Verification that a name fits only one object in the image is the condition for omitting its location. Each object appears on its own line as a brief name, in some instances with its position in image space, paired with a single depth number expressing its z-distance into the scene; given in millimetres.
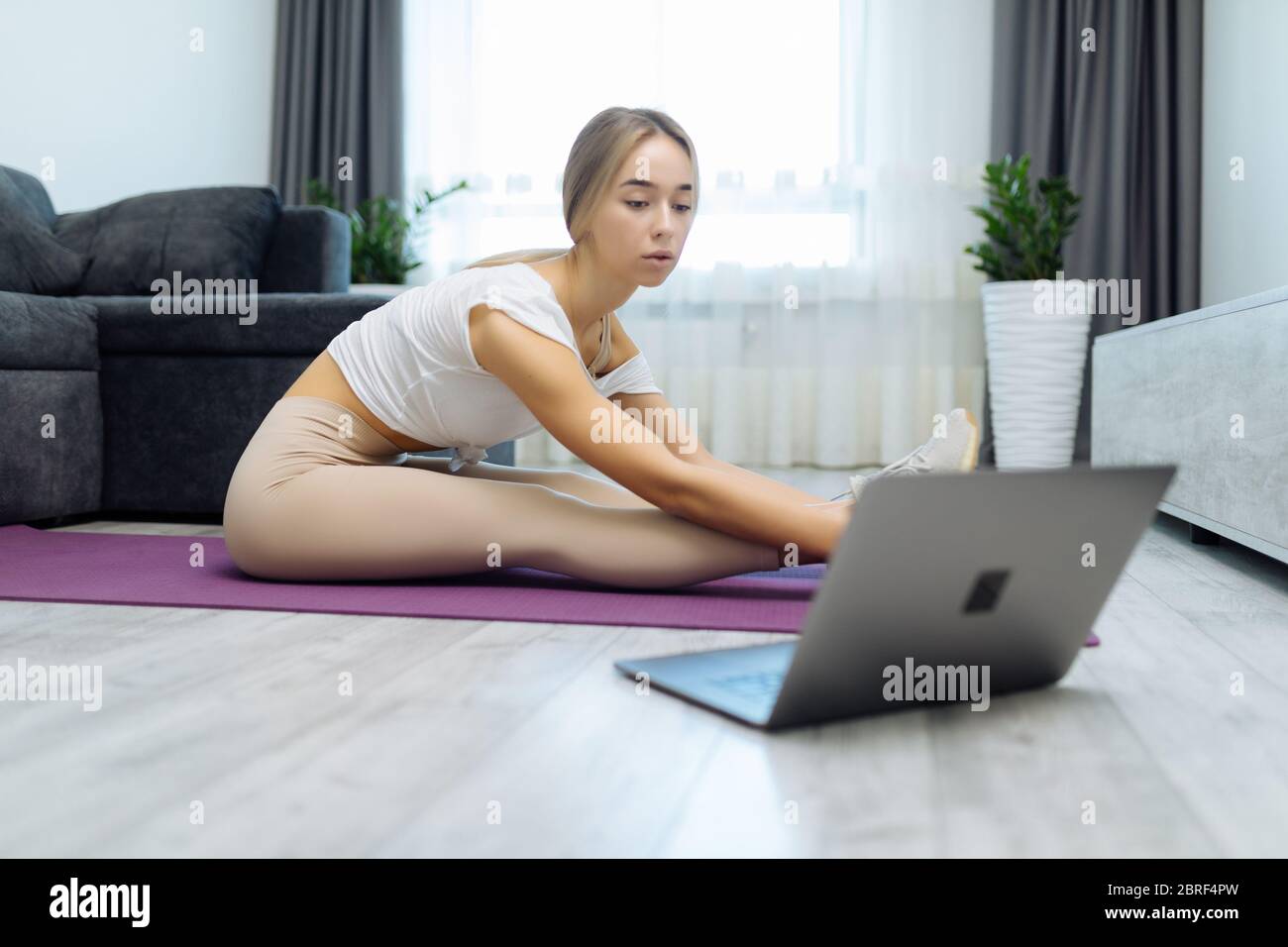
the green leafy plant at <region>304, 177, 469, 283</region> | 4508
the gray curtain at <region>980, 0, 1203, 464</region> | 4285
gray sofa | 2463
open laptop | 900
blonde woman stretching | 1534
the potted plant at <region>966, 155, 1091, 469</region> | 4078
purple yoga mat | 1532
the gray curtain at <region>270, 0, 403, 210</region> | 4906
